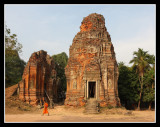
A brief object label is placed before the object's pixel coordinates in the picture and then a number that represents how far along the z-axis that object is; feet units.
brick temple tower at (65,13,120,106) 66.64
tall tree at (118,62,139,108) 86.63
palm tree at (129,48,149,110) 88.02
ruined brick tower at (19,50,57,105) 76.59
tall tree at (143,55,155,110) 83.15
